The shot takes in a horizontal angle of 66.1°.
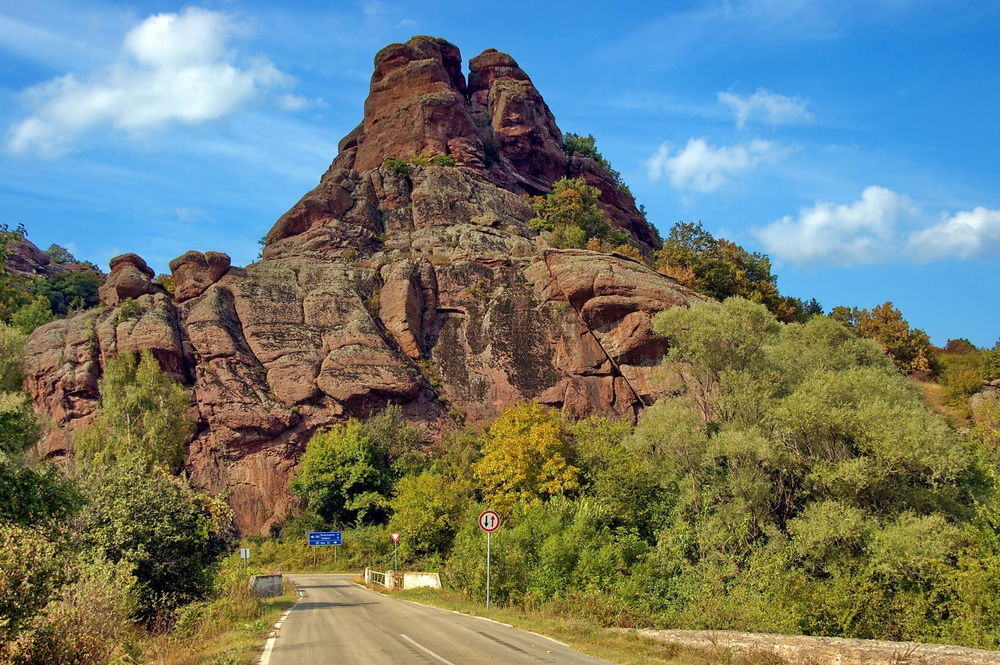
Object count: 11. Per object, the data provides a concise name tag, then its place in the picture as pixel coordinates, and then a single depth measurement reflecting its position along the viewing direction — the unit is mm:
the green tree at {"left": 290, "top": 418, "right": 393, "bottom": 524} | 46875
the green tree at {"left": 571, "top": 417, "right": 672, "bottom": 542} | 29578
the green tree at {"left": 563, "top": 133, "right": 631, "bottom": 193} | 96750
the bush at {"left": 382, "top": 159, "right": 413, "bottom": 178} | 72812
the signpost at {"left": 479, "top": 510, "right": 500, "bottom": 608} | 23844
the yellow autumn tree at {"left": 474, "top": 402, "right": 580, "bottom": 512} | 34938
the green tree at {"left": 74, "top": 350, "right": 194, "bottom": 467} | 44531
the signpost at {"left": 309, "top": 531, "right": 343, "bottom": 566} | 40719
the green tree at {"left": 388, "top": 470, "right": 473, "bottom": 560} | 38688
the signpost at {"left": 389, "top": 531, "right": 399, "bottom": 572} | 36688
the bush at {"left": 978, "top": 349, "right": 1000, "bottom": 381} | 56875
